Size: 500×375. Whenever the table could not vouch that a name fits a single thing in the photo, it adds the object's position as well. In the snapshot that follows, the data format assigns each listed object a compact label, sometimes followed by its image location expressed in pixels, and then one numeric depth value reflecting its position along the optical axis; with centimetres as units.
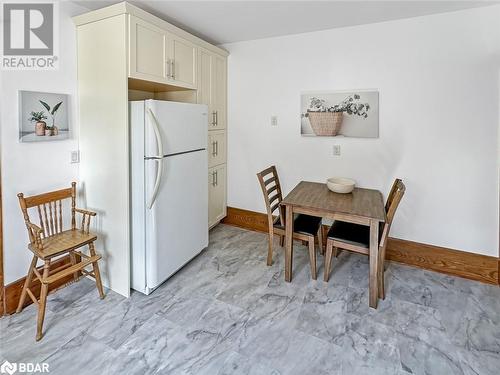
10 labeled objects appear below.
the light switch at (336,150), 319
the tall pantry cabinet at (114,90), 218
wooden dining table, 225
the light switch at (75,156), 246
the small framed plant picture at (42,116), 212
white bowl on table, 282
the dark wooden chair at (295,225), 264
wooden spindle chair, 197
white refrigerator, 225
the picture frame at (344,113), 298
